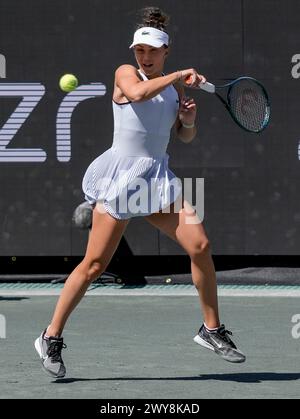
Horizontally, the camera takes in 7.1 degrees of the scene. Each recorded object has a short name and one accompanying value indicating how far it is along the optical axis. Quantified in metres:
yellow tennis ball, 15.36
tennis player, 10.06
